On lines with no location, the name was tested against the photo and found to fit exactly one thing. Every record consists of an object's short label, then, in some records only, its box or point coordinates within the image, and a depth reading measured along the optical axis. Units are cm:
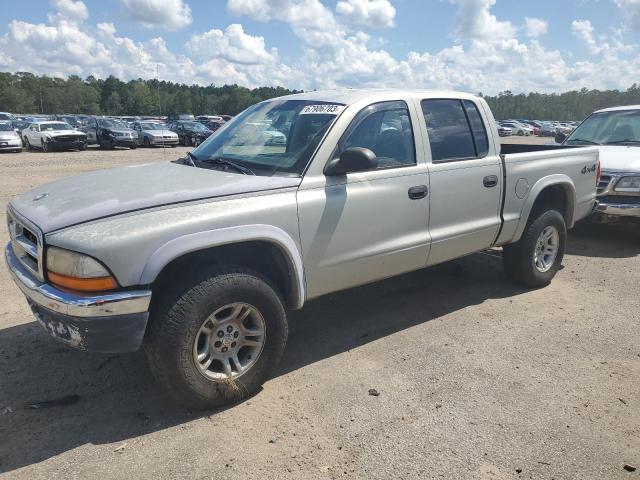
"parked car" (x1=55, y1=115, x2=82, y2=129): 3571
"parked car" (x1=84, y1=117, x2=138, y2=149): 2673
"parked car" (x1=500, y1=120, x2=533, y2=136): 5438
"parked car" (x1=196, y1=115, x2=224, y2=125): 4822
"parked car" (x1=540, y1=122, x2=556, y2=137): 5681
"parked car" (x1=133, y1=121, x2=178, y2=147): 2778
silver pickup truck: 265
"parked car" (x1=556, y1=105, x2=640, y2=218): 681
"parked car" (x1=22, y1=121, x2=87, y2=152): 2431
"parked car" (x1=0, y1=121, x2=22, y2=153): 2325
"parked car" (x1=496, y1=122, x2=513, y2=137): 4800
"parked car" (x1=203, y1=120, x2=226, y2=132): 3909
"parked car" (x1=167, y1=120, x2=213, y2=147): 3041
